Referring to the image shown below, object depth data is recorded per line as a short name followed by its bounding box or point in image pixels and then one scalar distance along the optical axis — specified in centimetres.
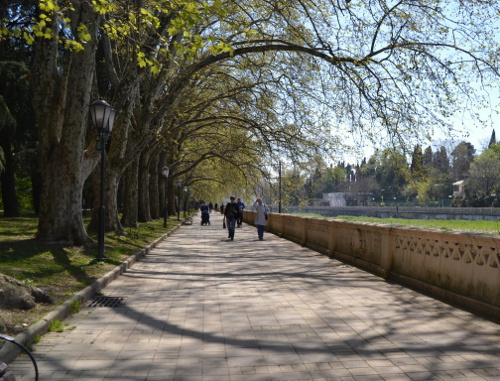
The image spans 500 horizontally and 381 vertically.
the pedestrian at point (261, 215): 2046
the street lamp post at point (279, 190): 2723
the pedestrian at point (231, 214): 2089
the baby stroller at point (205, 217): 3668
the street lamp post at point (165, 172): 2767
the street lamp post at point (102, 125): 1125
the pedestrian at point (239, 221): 3135
